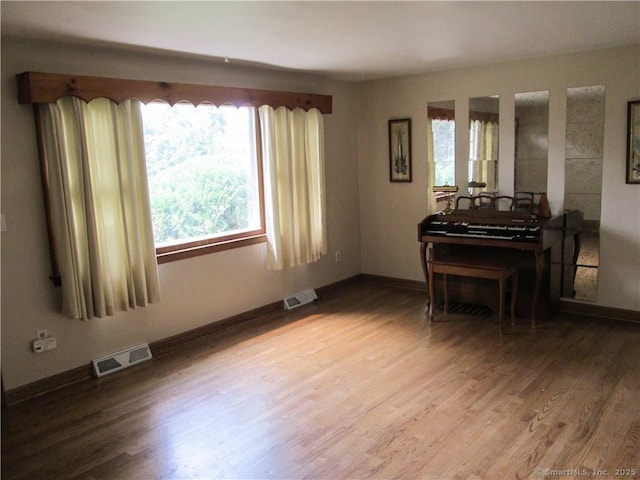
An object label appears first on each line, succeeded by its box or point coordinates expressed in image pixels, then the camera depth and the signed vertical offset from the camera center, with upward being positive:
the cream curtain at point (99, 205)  3.35 -0.20
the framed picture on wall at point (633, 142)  4.14 +0.07
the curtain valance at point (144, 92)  3.19 +0.58
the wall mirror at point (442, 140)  5.18 +0.20
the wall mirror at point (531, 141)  4.62 +0.13
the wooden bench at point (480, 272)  4.18 -0.92
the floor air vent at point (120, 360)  3.69 -1.33
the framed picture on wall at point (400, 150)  5.48 +0.12
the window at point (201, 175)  4.06 -0.04
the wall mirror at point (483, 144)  4.89 +0.13
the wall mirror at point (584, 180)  4.36 -0.22
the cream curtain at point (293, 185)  4.69 -0.17
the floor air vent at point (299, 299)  5.11 -1.30
